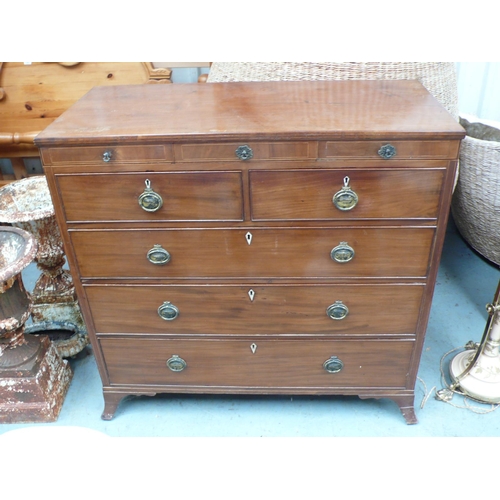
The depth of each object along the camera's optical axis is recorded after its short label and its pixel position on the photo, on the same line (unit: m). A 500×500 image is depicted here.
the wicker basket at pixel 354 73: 1.75
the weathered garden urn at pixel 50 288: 1.96
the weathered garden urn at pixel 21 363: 1.62
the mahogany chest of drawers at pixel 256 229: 1.21
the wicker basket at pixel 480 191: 1.90
